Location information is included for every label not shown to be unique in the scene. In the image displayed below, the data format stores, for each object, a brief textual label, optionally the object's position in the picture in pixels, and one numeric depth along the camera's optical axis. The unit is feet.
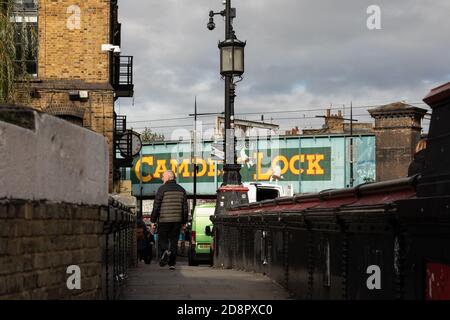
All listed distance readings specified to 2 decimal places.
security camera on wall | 98.32
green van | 87.76
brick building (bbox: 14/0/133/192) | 99.40
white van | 90.22
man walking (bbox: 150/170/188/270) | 52.03
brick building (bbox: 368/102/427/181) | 158.51
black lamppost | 65.87
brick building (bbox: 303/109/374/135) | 264.68
